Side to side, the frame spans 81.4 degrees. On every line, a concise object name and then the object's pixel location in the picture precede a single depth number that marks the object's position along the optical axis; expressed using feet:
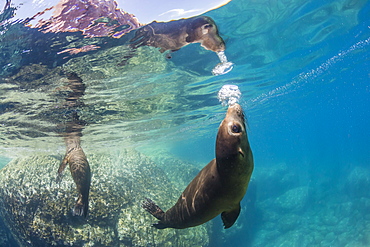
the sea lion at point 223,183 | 8.89
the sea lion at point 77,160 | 17.28
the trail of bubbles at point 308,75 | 51.72
